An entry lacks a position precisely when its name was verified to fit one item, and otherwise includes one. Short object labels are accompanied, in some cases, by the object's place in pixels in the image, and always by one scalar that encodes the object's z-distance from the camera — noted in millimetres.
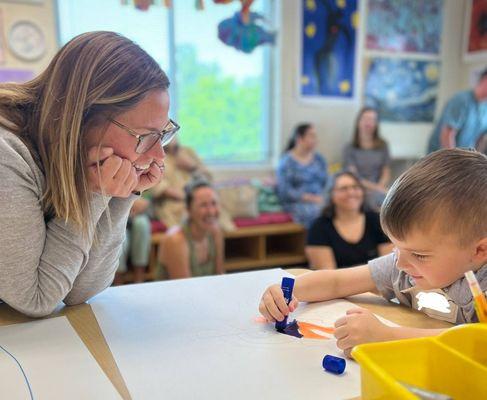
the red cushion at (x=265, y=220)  3229
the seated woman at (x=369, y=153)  3783
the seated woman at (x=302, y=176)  3439
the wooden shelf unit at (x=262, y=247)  3178
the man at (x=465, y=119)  3795
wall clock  2938
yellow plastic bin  525
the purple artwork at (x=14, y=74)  2947
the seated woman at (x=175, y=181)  3072
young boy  720
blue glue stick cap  665
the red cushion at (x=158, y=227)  3014
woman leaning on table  802
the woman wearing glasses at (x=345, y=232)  2043
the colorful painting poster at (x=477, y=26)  4141
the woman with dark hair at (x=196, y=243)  2074
